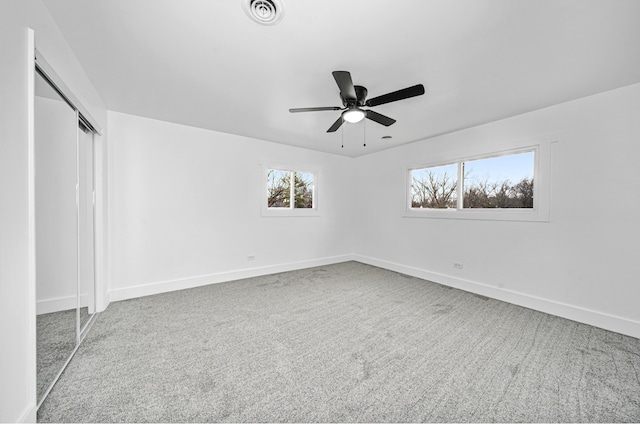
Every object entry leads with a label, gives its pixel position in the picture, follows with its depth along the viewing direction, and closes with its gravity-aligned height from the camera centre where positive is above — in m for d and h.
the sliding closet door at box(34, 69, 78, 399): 1.53 -0.17
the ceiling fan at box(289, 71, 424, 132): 1.92 +0.98
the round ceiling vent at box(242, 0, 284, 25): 1.44 +1.20
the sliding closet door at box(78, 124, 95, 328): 2.28 -0.16
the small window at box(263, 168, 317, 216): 4.61 +0.34
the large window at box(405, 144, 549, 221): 3.06 +0.34
